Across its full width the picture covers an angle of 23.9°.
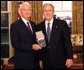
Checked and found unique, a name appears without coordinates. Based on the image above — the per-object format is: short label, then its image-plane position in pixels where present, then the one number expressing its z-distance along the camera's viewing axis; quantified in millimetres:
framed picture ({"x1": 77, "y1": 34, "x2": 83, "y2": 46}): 4421
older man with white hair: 2574
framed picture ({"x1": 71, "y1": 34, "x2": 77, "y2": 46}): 4422
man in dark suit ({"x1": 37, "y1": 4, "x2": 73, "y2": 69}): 2596
